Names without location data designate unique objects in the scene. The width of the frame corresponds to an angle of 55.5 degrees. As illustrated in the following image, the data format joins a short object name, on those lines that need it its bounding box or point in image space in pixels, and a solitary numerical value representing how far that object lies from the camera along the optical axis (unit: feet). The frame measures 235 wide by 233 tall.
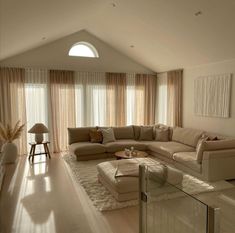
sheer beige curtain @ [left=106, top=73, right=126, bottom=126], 23.90
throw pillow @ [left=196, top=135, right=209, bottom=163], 13.70
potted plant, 17.78
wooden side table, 18.71
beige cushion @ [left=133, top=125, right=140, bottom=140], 21.88
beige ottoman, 11.02
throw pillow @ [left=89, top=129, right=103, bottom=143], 19.58
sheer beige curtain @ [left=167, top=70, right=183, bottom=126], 22.01
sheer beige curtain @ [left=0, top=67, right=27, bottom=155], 19.93
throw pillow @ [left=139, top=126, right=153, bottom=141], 21.39
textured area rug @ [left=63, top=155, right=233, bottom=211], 10.95
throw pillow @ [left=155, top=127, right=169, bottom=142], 20.73
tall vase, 17.71
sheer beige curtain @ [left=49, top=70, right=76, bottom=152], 21.62
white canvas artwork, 16.79
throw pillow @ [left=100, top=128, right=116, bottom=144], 19.75
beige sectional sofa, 13.48
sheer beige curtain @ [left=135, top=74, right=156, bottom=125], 25.18
